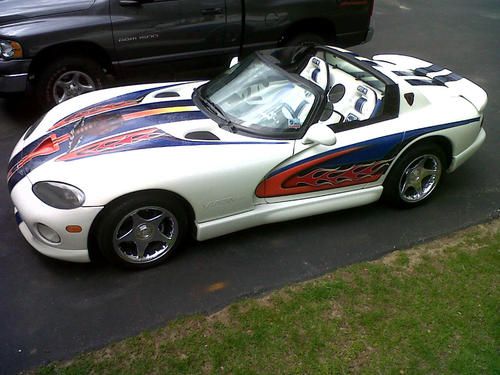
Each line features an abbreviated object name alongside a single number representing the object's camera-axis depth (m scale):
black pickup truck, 5.11
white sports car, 3.25
